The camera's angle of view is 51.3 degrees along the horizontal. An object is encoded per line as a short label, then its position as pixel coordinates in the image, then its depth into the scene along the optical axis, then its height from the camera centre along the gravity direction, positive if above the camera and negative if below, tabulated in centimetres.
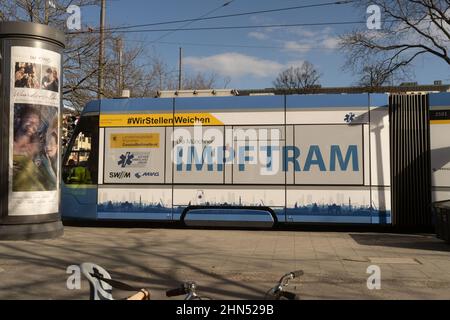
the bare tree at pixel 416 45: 2367 +737
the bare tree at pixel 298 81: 5348 +1155
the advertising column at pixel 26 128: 1015 +115
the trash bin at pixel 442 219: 963 -82
